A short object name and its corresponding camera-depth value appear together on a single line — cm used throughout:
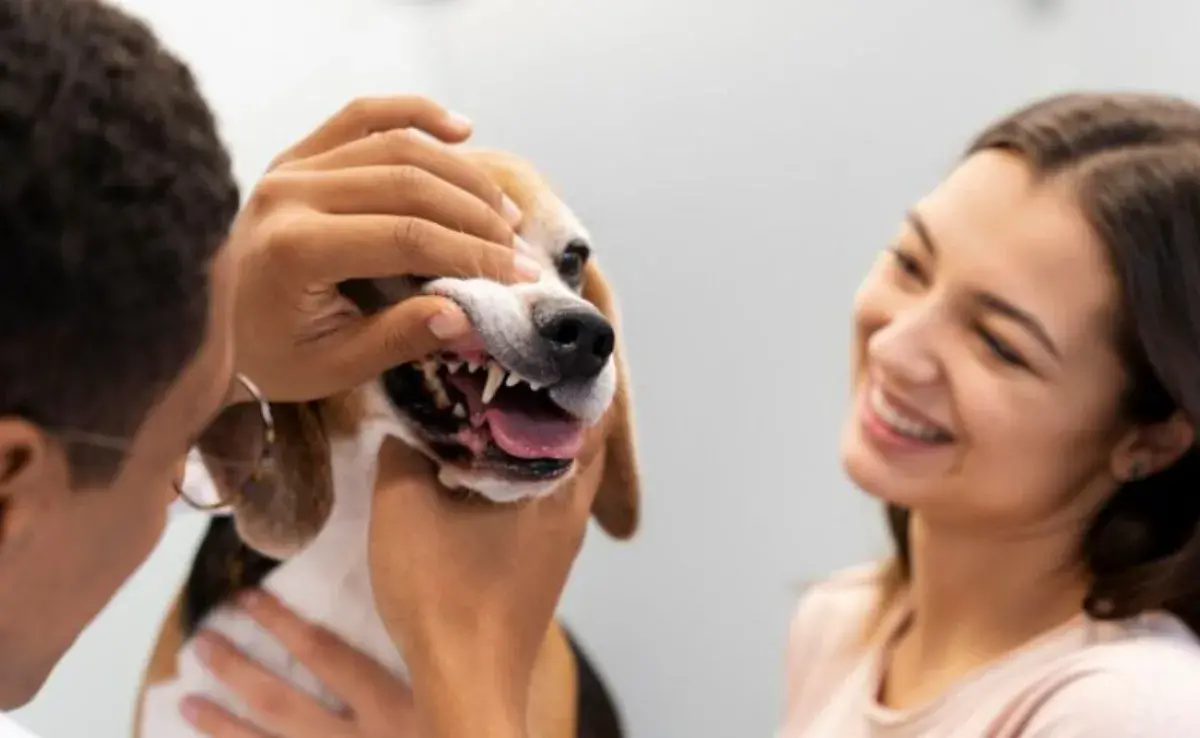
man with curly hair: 52
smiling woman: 90
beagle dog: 109
